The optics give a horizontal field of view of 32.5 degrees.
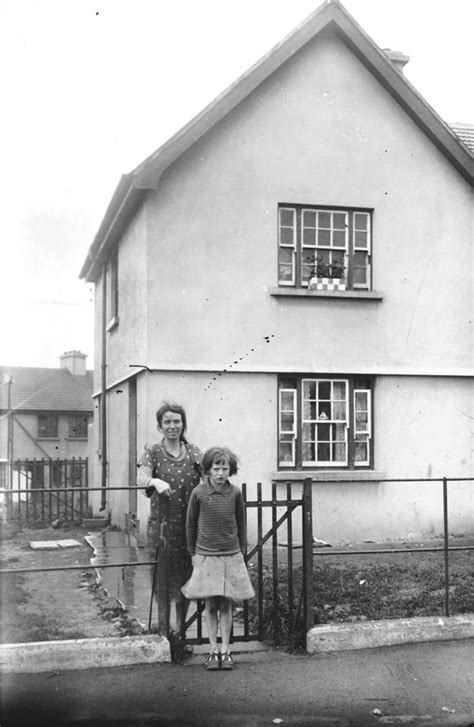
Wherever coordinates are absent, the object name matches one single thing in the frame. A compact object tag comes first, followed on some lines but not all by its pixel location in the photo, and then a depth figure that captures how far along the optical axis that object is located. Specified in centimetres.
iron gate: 607
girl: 581
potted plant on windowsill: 1308
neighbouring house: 4519
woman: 614
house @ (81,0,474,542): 1244
